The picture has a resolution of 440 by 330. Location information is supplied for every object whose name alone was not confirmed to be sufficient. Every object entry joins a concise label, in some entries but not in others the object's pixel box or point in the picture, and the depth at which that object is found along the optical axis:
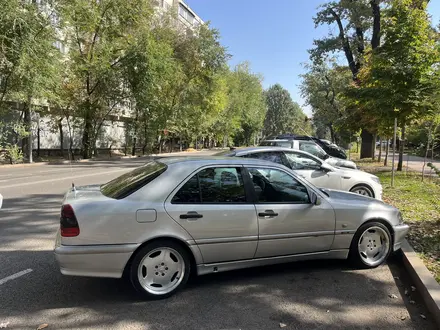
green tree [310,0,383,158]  25.59
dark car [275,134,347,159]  19.27
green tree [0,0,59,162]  16.39
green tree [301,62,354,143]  33.12
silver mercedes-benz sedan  3.64
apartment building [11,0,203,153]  26.95
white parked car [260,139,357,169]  11.27
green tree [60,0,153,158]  23.06
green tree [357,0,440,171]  12.29
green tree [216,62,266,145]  55.71
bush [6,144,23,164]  19.91
